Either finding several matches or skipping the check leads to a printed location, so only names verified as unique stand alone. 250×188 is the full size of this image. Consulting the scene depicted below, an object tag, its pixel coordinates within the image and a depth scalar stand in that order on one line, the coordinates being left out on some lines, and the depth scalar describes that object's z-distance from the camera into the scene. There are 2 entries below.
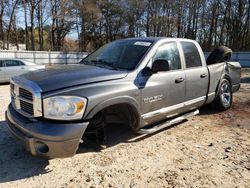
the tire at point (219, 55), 4.76
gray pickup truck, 2.24
